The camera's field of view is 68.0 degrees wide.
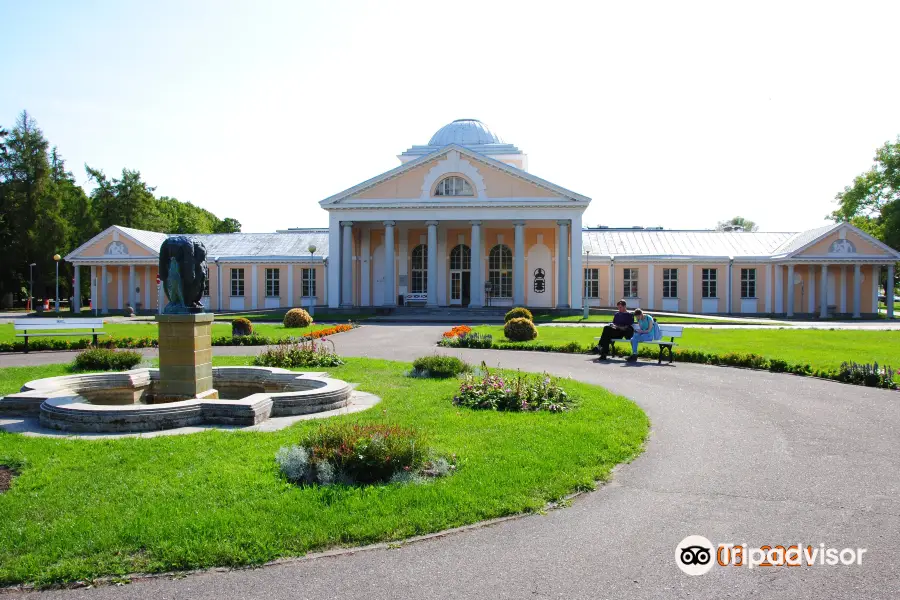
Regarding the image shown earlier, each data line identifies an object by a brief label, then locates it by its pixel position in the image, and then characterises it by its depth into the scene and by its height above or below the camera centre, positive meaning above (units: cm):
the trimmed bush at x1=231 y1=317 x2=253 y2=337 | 2491 -122
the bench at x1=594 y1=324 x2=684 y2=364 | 1747 -106
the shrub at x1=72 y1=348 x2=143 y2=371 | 1492 -149
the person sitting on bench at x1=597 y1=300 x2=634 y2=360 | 1864 -100
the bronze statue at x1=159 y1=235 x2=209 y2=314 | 1020 +36
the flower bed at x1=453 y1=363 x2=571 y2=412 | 1036 -160
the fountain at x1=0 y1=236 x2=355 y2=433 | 894 -154
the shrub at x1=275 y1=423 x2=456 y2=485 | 650 -164
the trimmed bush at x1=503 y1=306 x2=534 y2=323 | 2917 -86
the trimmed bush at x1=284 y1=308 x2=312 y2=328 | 3017 -107
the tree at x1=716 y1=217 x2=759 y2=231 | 11281 +1219
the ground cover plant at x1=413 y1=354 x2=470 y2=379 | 1388 -152
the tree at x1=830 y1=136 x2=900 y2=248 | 5434 +885
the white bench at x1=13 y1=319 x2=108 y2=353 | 2010 -91
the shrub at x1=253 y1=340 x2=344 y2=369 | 1526 -147
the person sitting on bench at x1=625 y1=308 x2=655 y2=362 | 1770 -101
